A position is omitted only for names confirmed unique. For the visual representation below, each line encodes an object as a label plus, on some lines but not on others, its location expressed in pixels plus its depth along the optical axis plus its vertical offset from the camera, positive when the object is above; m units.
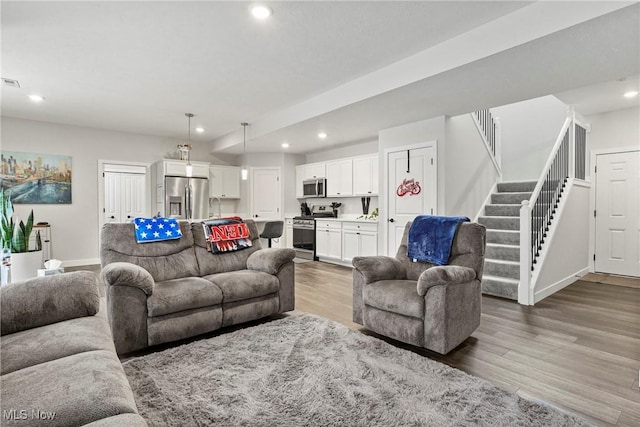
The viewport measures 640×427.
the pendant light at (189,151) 5.47 +1.10
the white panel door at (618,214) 5.21 -0.12
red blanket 3.49 -0.29
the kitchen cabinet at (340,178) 6.73 +0.59
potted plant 3.16 -0.44
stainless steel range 7.14 -0.52
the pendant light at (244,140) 5.90 +1.28
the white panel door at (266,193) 7.75 +0.32
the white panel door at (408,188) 4.83 +0.29
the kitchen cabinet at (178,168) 6.55 +0.78
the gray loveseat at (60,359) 1.01 -0.60
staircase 4.21 -0.45
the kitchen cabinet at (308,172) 7.32 +0.77
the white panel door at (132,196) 6.80 +0.23
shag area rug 1.74 -1.08
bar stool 5.57 -0.37
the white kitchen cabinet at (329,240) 6.48 -0.65
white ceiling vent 4.00 +1.50
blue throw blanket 2.94 -0.28
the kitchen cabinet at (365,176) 6.24 +0.59
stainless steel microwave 7.24 +0.43
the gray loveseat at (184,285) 2.50 -0.66
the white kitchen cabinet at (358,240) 5.82 -0.58
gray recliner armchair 2.43 -0.69
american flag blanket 3.16 -0.21
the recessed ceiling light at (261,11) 2.53 +1.50
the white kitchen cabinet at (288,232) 7.77 -0.58
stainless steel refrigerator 6.56 +0.20
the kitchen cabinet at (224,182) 7.44 +0.57
